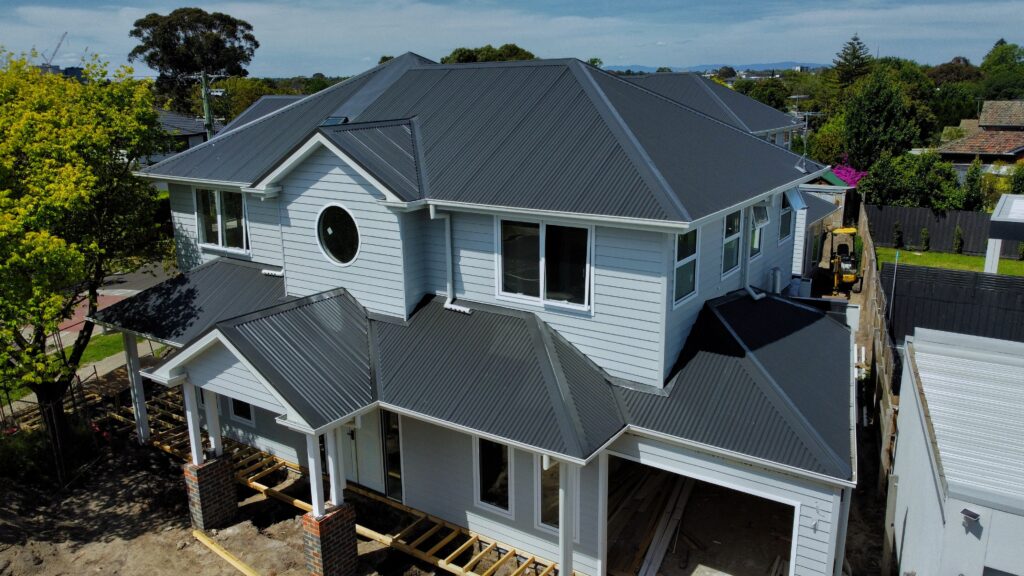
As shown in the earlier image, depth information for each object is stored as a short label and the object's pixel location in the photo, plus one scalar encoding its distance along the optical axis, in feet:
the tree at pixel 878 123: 143.43
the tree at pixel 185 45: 307.58
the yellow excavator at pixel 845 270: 97.25
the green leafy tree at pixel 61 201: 44.37
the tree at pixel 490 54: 277.44
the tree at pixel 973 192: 128.47
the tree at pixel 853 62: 260.83
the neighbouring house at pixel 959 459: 26.81
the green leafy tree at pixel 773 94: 322.63
